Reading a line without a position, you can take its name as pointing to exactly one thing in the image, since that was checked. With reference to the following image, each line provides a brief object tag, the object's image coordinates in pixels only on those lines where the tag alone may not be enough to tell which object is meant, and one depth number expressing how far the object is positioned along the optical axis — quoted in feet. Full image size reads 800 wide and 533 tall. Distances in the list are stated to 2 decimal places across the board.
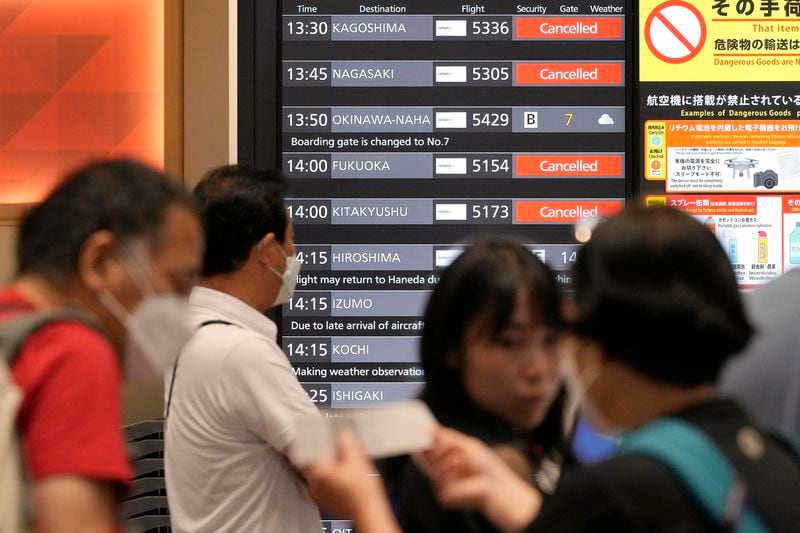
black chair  24.24
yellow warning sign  25.81
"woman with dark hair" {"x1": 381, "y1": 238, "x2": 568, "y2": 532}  11.64
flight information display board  25.96
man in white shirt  17.93
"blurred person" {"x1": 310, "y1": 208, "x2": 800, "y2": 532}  8.00
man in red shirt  9.00
